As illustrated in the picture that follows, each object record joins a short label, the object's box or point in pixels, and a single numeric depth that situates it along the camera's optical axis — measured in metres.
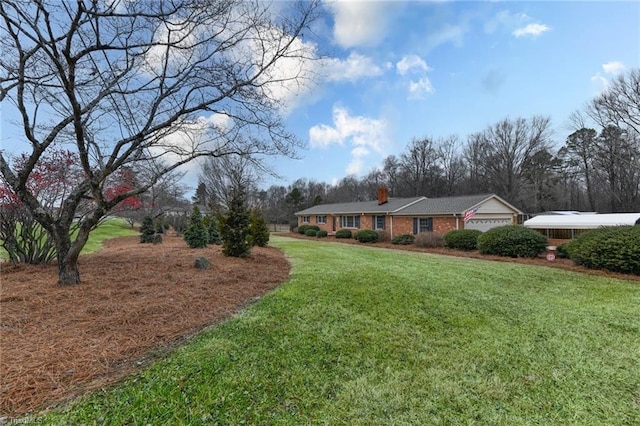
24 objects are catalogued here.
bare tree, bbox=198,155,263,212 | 25.17
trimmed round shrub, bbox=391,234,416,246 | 18.09
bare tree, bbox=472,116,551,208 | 31.31
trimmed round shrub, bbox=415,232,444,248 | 15.82
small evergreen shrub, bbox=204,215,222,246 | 17.48
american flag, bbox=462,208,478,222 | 16.61
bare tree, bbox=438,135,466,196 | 37.94
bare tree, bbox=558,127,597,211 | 28.46
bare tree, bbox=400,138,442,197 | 38.84
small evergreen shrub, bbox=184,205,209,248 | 12.86
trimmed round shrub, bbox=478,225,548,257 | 11.41
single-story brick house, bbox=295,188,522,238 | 17.47
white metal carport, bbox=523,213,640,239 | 12.30
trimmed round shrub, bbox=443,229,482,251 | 14.01
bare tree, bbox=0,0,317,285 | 4.70
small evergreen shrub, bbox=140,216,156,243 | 16.42
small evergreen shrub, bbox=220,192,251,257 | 9.52
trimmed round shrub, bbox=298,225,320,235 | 27.54
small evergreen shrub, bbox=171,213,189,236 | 26.07
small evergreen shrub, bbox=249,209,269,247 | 13.85
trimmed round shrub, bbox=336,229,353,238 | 23.30
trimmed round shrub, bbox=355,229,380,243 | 20.00
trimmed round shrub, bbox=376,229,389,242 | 20.35
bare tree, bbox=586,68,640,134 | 19.70
